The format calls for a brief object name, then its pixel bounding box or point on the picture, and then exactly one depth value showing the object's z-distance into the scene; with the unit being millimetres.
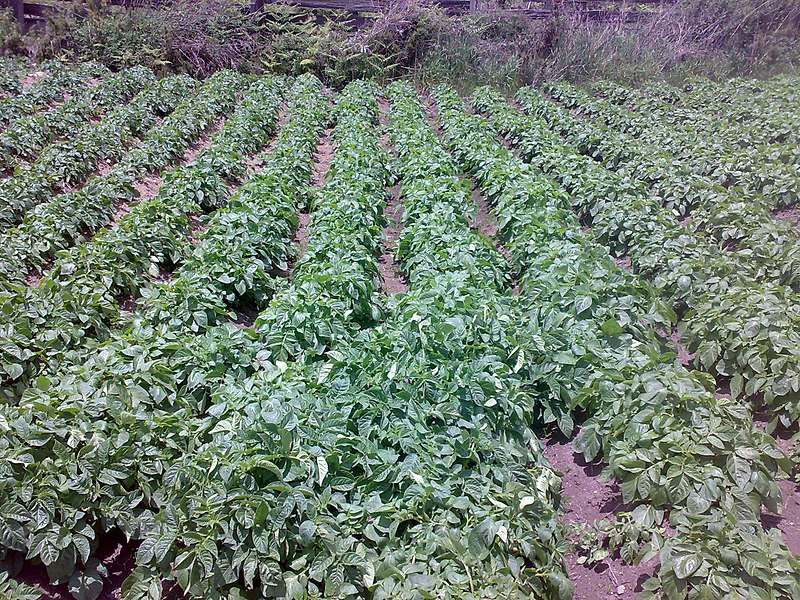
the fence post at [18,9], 18719
